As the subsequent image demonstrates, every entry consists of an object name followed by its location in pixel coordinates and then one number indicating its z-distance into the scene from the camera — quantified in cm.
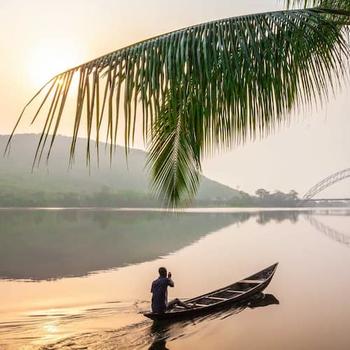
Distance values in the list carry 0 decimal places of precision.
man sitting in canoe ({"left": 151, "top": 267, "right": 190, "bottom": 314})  1163
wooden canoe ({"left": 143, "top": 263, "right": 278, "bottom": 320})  1223
